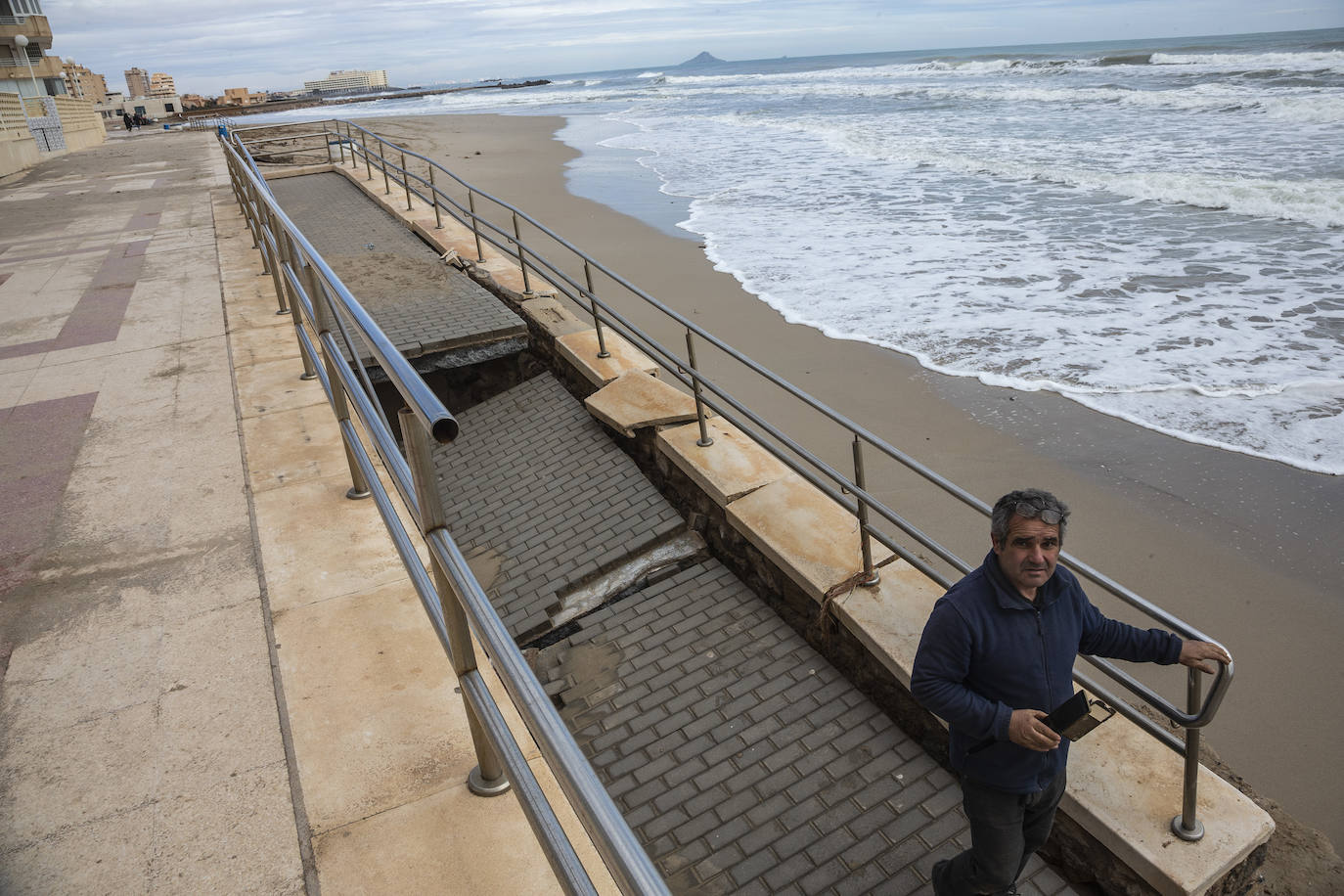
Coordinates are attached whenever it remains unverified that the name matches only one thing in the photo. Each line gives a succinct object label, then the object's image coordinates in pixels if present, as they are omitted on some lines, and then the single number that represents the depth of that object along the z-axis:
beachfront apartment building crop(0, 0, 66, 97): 41.56
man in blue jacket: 2.28
